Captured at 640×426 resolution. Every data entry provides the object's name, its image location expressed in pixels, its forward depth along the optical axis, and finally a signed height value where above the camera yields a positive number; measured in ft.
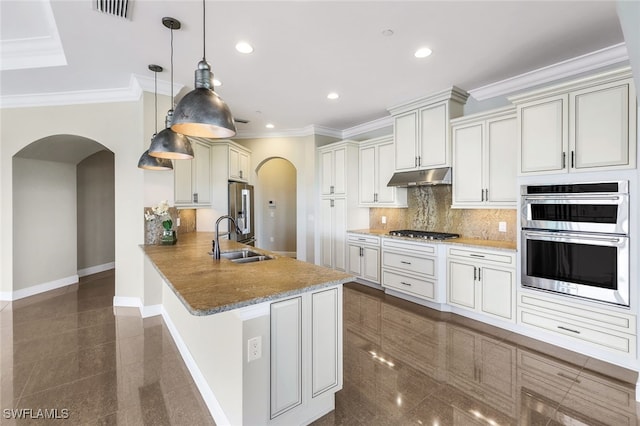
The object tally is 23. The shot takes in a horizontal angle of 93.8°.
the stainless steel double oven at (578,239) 8.04 -0.91
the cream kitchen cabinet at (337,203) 17.35 +0.39
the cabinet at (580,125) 7.97 +2.44
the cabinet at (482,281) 10.36 -2.67
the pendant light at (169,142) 7.98 +1.85
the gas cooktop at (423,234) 12.84 -1.17
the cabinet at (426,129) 12.78 +3.66
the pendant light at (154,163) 9.65 +1.56
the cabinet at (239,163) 17.19 +2.86
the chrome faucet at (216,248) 8.33 -1.07
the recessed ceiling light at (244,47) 9.18 +5.11
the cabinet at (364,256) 15.38 -2.52
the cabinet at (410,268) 12.47 -2.62
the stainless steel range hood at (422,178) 12.74 +1.43
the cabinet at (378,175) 15.61 +1.90
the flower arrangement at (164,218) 11.46 -0.31
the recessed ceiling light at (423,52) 9.51 +5.08
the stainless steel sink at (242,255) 9.53 -1.46
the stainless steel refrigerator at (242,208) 17.21 +0.11
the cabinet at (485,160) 11.03 +1.92
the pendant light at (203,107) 5.62 +1.96
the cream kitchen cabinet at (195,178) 13.83 +1.56
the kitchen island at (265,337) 5.16 -2.48
